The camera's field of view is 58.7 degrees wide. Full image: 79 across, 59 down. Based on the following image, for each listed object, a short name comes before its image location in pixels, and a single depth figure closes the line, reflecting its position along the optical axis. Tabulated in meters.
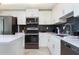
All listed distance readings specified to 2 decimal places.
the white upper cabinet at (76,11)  1.11
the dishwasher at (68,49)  0.88
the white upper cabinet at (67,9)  1.30
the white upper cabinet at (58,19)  2.14
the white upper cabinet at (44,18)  3.18
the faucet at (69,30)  1.71
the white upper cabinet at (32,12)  3.15
